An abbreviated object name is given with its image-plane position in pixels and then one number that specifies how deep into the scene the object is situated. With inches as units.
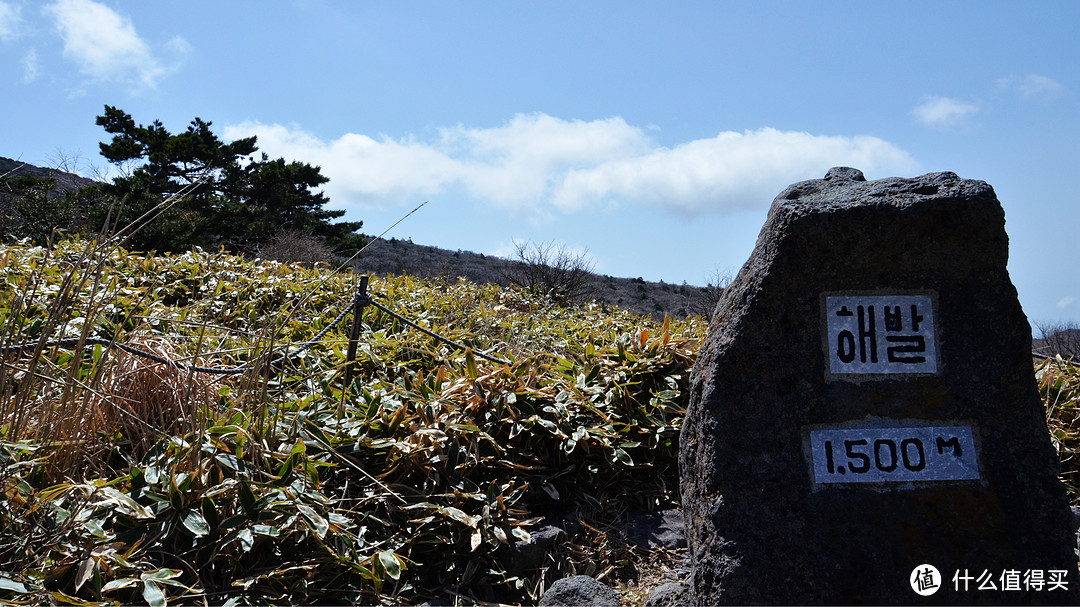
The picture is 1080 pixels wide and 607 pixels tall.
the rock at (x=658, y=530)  120.6
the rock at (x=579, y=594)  97.0
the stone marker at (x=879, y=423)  83.5
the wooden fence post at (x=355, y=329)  146.7
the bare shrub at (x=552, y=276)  475.8
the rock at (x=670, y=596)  98.7
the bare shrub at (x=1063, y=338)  437.7
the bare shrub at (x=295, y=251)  476.4
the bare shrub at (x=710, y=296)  522.3
